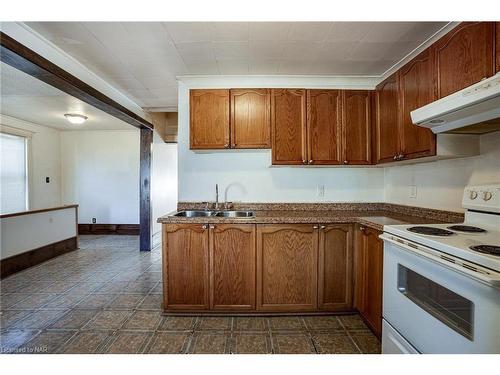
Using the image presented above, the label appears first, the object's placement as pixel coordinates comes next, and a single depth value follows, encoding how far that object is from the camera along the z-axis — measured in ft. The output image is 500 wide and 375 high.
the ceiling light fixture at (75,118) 13.55
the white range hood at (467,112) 3.88
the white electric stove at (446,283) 3.14
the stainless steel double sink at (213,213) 8.43
